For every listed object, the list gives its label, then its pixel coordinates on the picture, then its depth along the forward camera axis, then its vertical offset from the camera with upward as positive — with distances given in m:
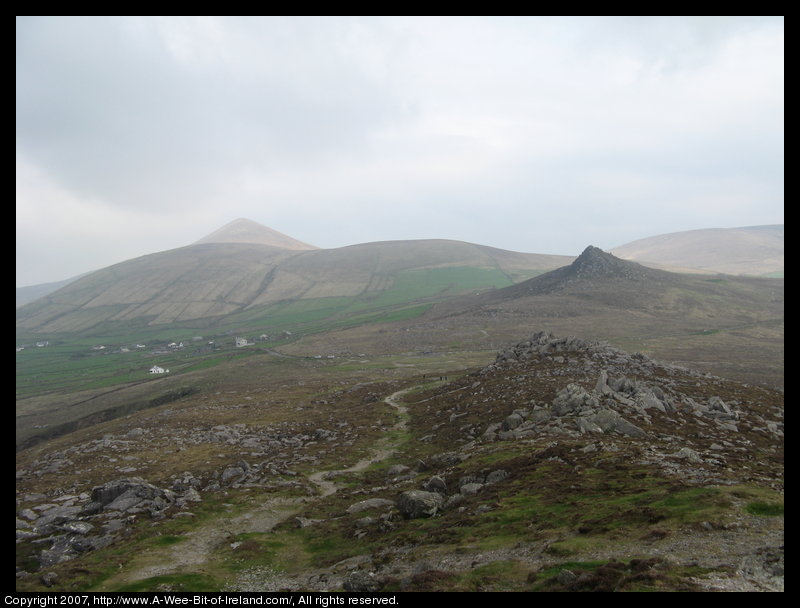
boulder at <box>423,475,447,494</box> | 30.77 -12.89
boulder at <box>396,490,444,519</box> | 27.38 -12.78
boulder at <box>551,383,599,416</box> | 39.72 -9.05
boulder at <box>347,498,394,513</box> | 31.48 -14.56
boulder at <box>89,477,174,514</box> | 34.12 -15.33
